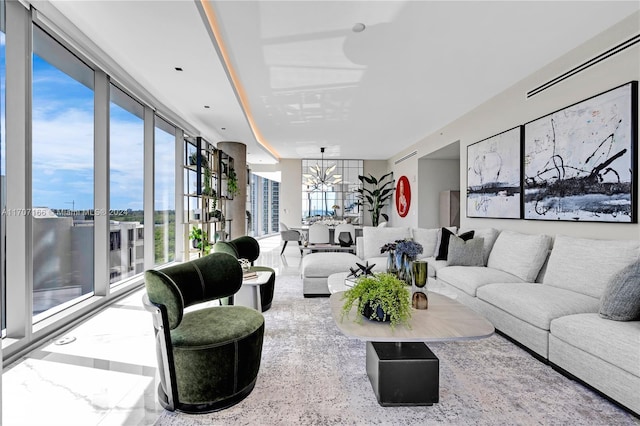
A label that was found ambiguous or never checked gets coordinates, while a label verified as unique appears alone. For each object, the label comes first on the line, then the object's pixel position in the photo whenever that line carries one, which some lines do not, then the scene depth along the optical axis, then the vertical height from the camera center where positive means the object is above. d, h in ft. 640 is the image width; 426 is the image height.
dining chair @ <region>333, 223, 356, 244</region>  23.02 -1.27
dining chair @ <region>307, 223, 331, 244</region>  23.31 -1.64
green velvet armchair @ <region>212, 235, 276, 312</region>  12.33 -1.75
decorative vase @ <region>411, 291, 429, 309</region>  7.89 -2.12
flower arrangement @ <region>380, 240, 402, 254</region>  9.41 -1.02
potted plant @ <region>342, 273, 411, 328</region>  6.68 -1.78
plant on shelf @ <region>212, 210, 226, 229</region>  21.91 -0.36
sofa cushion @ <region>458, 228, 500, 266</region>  13.64 -1.10
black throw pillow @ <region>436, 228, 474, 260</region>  14.89 -1.48
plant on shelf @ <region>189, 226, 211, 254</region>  19.66 -1.62
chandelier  29.84 +3.22
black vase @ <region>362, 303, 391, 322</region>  6.82 -2.13
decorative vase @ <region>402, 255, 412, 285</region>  8.73 -1.50
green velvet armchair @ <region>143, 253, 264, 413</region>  6.16 -2.69
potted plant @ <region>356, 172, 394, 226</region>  29.58 +1.47
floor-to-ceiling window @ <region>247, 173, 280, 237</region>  40.11 +0.83
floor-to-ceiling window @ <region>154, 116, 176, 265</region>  18.07 +1.11
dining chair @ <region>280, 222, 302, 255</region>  25.91 -1.82
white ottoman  14.15 -2.66
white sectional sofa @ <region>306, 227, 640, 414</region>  6.60 -2.39
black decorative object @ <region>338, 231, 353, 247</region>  21.72 -1.83
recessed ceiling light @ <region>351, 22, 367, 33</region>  9.85 +5.55
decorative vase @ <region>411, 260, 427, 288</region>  7.98 -1.50
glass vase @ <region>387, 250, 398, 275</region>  9.30 -1.52
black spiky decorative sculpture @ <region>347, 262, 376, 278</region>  9.96 -1.81
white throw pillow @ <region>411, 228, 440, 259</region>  16.33 -1.36
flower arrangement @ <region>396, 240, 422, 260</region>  8.59 -0.97
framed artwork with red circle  28.32 +1.36
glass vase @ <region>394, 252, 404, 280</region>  8.89 -1.47
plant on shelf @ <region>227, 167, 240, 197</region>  23.58 +2.06
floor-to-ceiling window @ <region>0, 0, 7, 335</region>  8.54 +1.99
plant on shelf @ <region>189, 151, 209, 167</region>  20.35 +3.25
